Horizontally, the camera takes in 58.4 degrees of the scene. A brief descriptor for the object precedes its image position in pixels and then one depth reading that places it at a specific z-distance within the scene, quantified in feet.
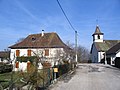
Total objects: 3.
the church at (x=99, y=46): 109.52
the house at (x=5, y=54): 97.36
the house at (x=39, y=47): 67.91
